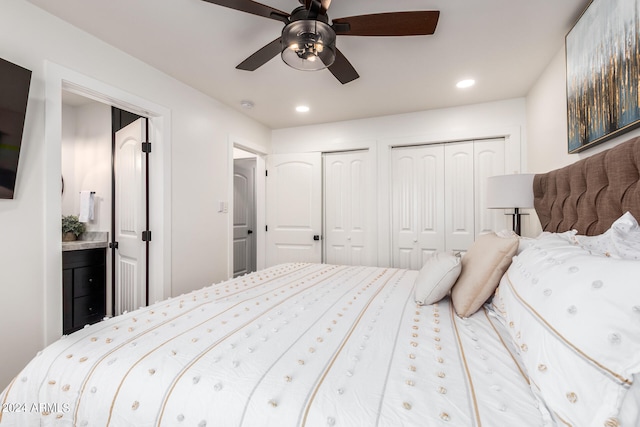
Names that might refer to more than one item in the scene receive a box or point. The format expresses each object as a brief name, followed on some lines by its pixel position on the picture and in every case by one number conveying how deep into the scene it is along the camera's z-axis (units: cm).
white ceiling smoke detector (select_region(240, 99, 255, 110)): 312
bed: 61
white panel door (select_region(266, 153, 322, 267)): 385
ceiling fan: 145
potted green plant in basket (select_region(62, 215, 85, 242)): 308
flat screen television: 150
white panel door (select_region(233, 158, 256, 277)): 486
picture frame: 128
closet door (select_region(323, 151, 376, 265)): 369
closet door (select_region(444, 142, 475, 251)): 329
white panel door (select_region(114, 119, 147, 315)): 252
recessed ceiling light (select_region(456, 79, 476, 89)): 266
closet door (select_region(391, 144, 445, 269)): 342
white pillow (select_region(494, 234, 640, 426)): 53
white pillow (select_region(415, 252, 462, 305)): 140
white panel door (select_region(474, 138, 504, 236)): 317
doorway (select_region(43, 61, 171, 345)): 173
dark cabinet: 280
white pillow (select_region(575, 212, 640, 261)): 90
